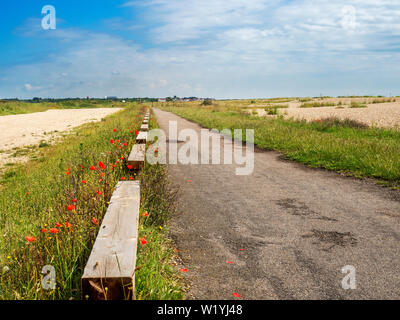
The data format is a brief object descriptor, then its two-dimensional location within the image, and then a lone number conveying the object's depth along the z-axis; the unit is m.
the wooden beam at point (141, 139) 7.88
